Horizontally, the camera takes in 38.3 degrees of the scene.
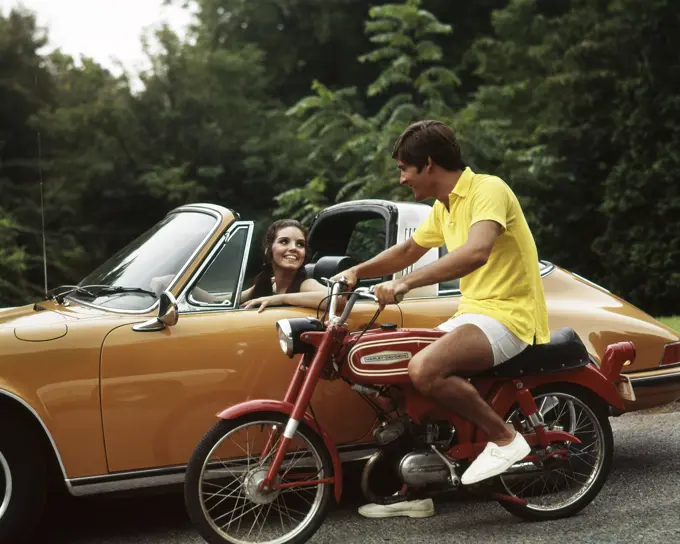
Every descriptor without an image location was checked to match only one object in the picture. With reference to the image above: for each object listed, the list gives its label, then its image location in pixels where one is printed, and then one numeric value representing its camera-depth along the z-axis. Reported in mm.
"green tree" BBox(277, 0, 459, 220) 17031
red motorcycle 4262
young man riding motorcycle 4336
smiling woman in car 5328
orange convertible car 4363
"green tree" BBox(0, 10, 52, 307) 19859
